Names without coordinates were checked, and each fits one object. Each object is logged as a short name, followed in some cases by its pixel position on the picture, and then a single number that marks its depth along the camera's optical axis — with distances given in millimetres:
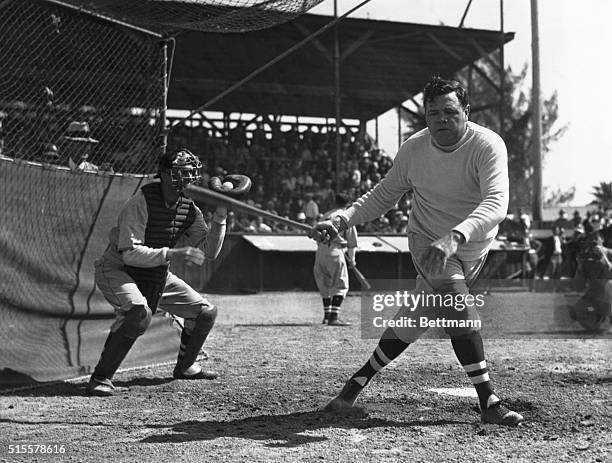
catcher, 6051
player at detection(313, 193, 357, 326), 11789
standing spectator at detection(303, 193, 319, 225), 22070
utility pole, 24156
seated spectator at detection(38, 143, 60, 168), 7480
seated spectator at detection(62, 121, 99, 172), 7609
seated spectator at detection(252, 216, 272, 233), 20766
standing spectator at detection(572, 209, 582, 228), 23086
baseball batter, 4770
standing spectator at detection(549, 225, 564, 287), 21891
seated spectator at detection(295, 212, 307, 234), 20672
